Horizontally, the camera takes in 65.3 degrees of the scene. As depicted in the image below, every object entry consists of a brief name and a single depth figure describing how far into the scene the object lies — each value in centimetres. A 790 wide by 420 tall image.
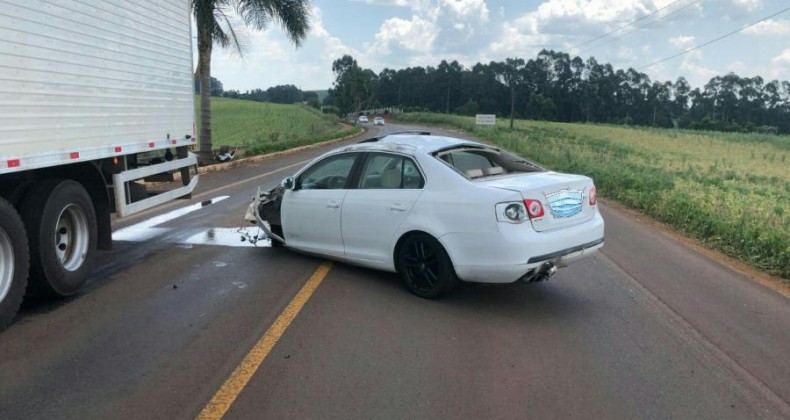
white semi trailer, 509
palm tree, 2078
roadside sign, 7025
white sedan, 531
